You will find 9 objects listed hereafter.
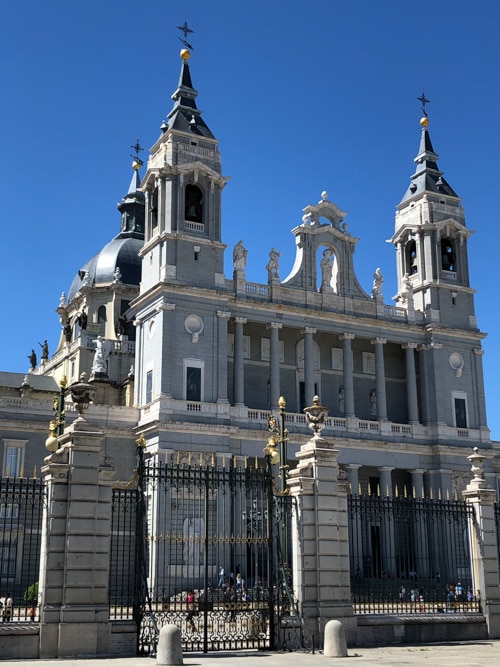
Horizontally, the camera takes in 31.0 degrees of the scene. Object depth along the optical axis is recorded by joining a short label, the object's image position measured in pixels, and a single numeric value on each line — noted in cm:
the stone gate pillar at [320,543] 2161
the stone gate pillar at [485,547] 2480
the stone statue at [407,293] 6088
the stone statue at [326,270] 5762
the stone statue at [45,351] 7988
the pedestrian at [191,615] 2067
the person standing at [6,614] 1867
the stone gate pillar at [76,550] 1888
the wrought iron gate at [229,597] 2008
